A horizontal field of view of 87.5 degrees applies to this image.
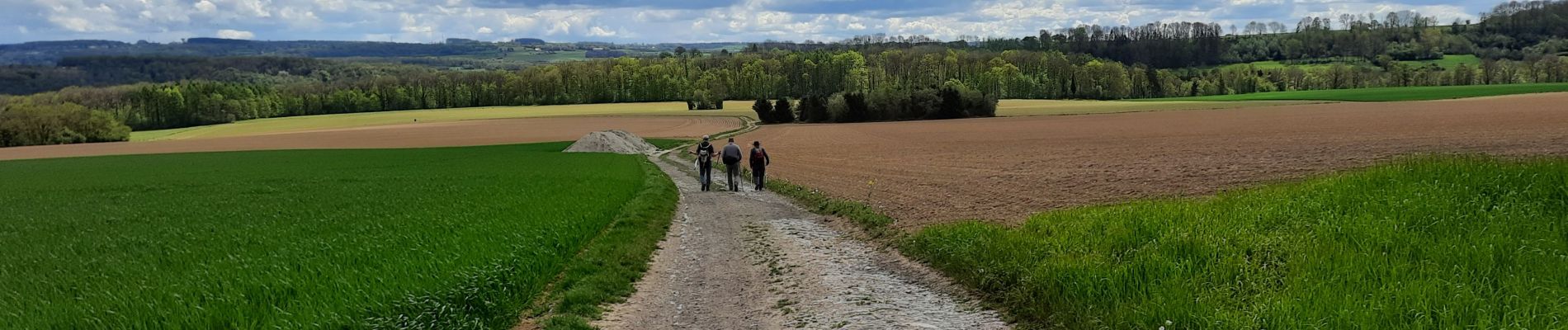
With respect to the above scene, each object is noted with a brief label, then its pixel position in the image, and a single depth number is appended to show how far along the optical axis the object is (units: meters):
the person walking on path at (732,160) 26.12
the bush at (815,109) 106.31
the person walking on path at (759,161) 26.61
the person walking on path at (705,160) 26.67
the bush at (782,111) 108.19
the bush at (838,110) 104.81
